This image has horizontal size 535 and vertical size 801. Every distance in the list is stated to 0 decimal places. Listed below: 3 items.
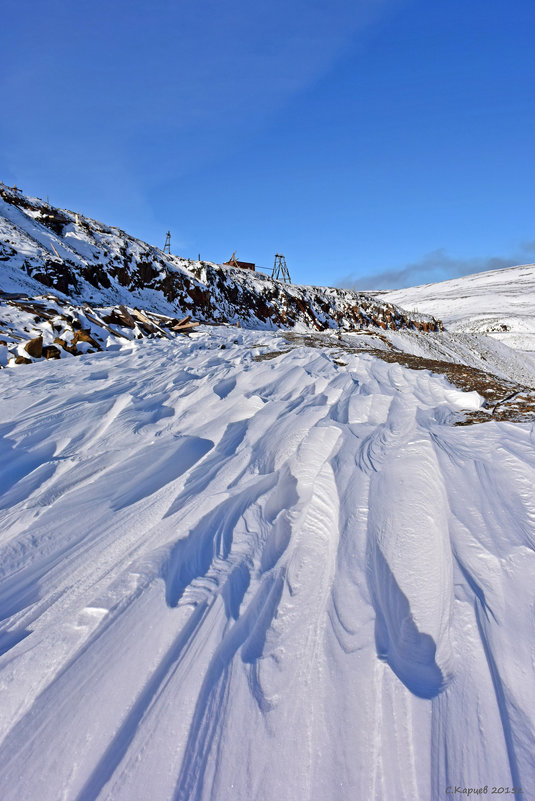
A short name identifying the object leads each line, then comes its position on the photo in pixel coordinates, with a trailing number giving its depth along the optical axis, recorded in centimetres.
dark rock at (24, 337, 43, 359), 430
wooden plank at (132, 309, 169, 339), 727
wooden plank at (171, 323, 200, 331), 804
